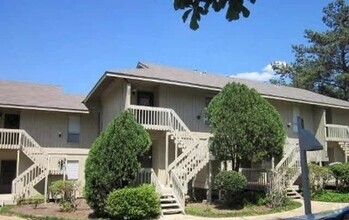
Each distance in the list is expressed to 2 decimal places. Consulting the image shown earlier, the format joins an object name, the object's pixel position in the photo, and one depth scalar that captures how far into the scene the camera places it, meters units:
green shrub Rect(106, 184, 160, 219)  16.22
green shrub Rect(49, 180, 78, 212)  19.22
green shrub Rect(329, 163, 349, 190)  22.38
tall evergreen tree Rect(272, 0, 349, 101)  48.69
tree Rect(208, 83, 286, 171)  19.56
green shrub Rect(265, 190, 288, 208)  18.66
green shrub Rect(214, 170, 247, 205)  18.42
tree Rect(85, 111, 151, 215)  17.11
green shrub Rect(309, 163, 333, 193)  21.50
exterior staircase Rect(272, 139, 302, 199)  19.36
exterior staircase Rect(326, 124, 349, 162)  29.22
